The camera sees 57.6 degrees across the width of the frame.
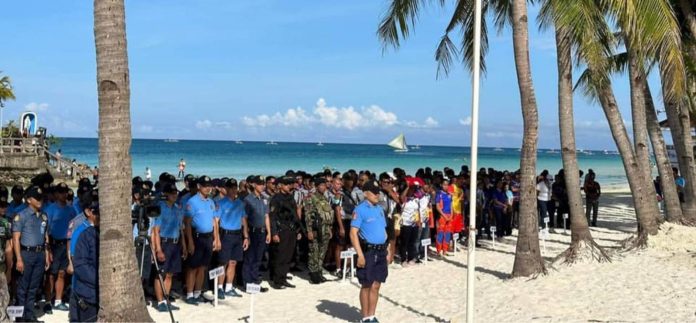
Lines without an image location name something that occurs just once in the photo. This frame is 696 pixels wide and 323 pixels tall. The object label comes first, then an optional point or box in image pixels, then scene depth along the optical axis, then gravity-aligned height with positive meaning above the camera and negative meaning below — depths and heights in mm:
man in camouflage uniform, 10906 -1462
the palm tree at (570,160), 11750 -287
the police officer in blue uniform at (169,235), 8766 -1322
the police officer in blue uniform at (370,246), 7867 -1301
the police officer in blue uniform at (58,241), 8797 -1439
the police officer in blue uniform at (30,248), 8023 -1404
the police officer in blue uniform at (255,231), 10258 -1472
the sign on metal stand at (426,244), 12555 -2006
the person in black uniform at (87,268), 6758 -1380
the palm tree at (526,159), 10992 -256
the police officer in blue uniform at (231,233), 9719 -1437
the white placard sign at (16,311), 7123 -1995
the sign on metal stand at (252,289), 7660 -1796
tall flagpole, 7049 -173
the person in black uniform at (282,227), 10547 -1430
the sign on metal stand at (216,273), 8441 -1783
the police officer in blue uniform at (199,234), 9227 -1383
